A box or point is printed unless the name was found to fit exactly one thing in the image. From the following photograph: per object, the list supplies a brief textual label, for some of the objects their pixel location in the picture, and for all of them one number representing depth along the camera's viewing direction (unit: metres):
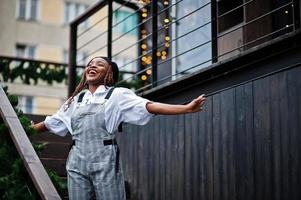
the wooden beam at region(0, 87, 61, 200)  4.39
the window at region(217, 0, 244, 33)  7.72
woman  4.21
